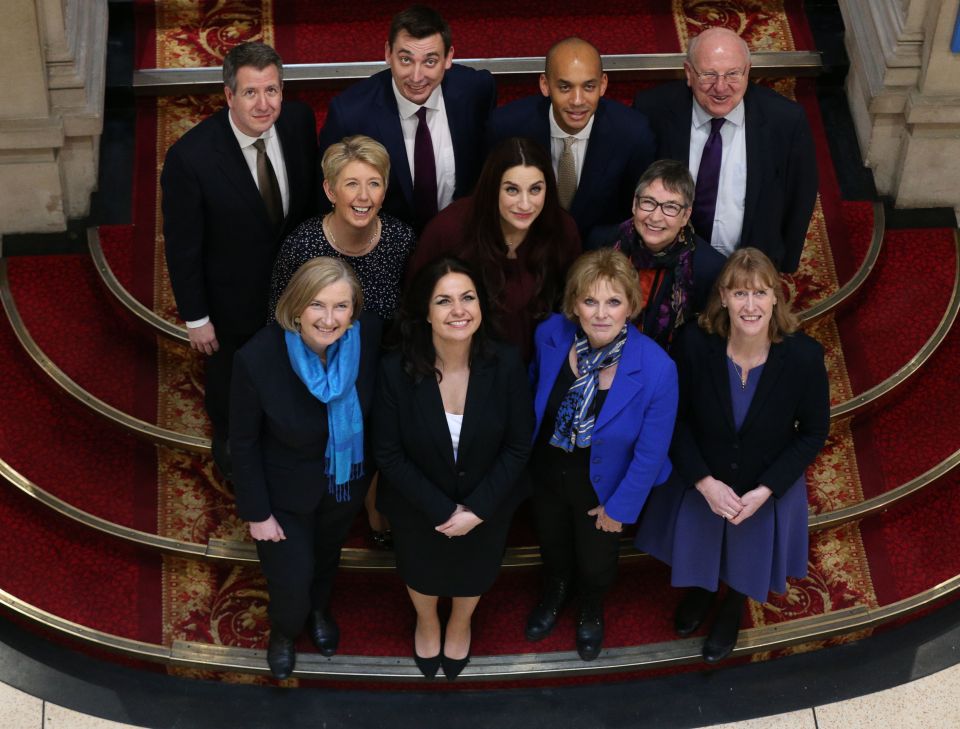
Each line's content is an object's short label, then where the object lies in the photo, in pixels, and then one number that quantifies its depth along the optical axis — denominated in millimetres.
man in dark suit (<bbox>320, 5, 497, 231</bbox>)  4809
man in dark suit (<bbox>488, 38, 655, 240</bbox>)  4867
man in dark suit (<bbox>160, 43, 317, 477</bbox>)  4711
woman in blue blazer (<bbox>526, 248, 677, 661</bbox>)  4523
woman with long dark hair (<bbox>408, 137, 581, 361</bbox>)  4582
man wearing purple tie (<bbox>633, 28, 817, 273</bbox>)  4973
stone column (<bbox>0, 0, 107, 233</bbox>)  5566
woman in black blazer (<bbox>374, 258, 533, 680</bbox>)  4551
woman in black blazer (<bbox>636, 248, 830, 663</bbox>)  4613
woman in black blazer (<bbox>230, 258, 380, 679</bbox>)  4473
